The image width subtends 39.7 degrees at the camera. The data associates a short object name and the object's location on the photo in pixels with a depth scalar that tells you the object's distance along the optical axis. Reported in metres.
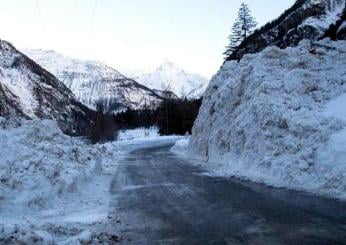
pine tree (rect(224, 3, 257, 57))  85.50
